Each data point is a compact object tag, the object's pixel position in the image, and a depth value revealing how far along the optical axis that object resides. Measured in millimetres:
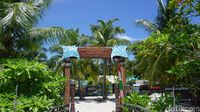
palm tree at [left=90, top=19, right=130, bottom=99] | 14764
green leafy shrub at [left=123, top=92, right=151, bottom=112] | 5967
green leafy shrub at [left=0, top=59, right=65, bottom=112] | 4616
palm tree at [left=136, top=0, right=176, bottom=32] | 11441
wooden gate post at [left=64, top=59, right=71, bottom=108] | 6659
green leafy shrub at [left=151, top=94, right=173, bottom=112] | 4094
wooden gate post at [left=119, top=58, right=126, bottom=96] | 7182
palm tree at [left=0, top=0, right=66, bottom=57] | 5871
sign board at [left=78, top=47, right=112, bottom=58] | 7396
